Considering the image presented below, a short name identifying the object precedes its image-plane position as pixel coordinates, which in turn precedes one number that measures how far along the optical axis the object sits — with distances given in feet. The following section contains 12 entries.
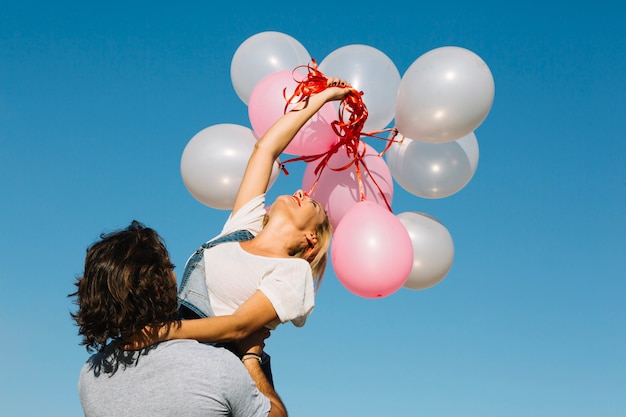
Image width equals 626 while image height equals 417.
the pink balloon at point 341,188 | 13.48
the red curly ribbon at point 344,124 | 12.34
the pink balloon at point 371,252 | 12.18
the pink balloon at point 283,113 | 12.59
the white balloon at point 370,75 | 13.71
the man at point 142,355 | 6.19
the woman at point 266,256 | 7.77
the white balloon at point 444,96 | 13.03
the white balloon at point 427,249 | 14.52
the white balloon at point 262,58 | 14.93
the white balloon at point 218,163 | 14.07
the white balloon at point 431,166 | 14.74
